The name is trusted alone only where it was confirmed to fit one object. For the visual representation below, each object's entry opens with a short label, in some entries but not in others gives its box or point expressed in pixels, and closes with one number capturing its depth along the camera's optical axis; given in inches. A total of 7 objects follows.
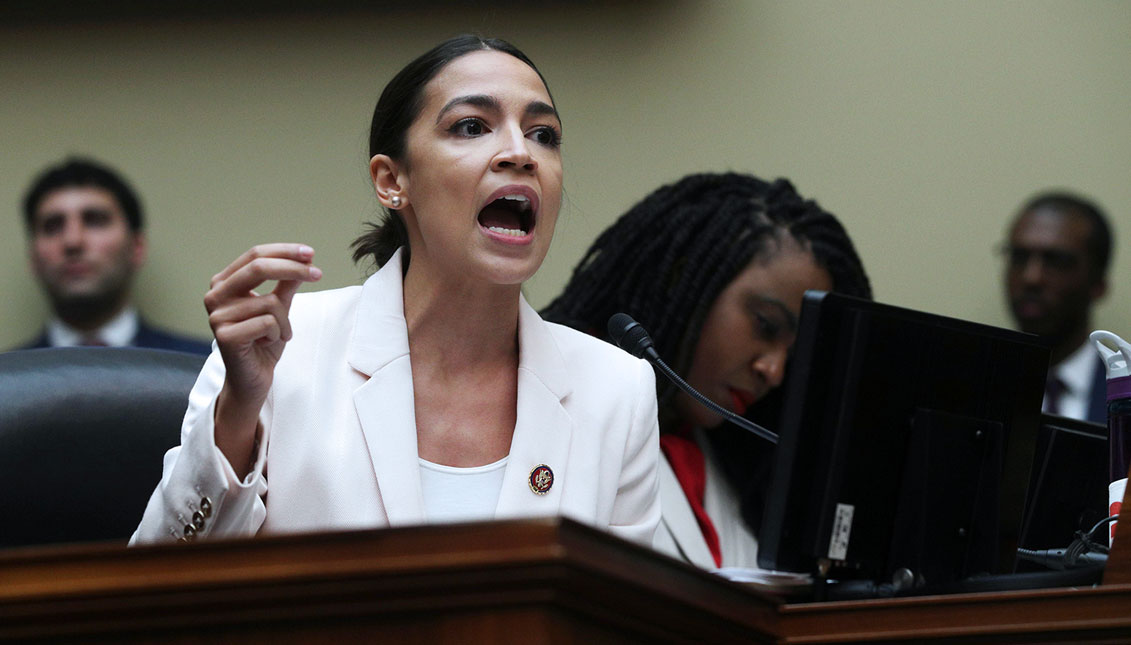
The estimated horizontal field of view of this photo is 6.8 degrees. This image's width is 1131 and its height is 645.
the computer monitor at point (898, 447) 264.7
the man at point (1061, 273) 330.3
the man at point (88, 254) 344.3
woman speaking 268.6
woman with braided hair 291.7
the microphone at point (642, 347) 270.7
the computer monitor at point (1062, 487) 272.5
